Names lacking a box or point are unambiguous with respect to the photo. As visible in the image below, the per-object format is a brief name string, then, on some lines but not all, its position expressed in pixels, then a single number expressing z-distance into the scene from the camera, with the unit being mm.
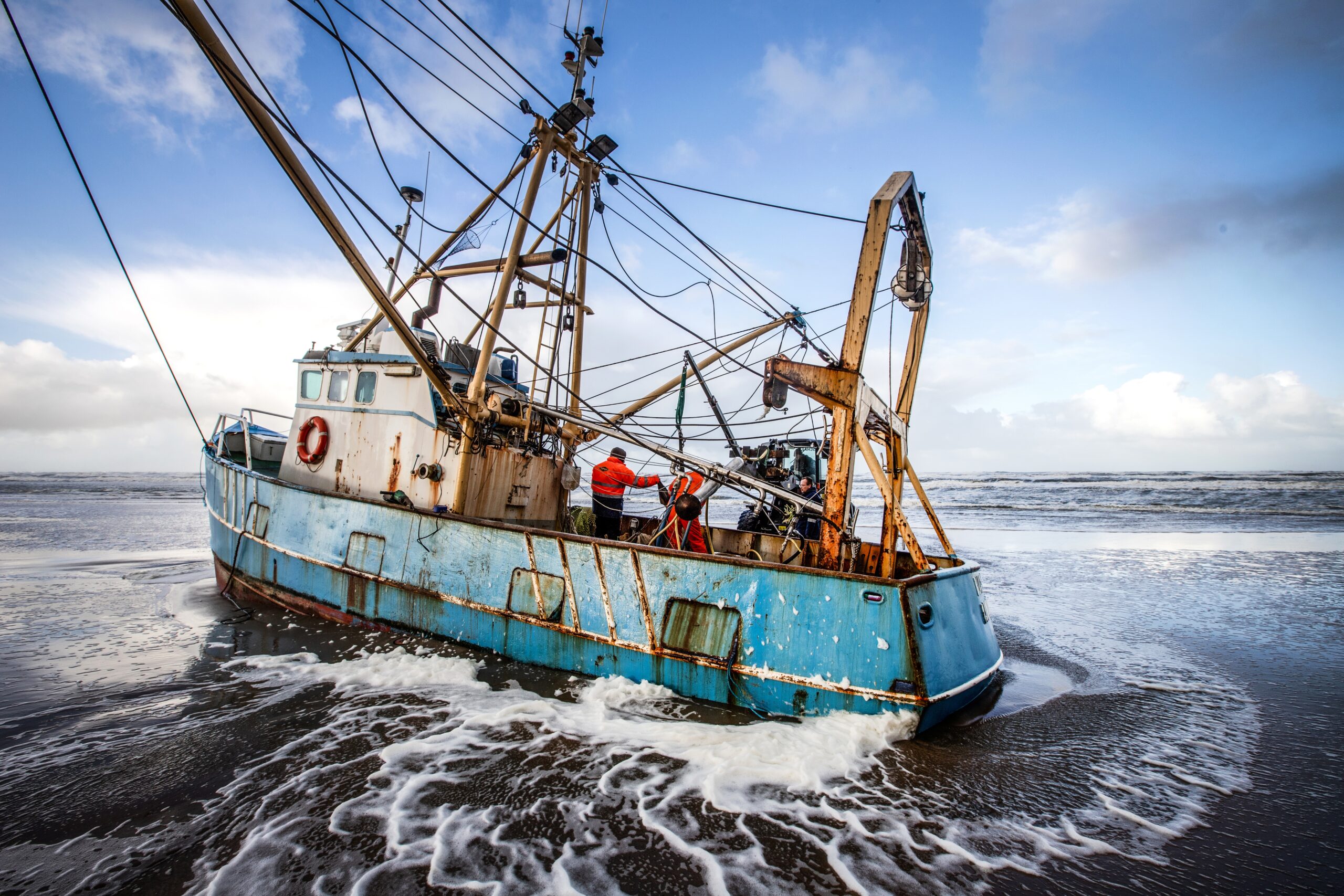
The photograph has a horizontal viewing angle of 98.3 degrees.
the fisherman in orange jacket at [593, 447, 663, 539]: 7773
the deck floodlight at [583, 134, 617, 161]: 9203
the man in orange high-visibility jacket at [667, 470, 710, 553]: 6875
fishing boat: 5004
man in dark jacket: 9711
